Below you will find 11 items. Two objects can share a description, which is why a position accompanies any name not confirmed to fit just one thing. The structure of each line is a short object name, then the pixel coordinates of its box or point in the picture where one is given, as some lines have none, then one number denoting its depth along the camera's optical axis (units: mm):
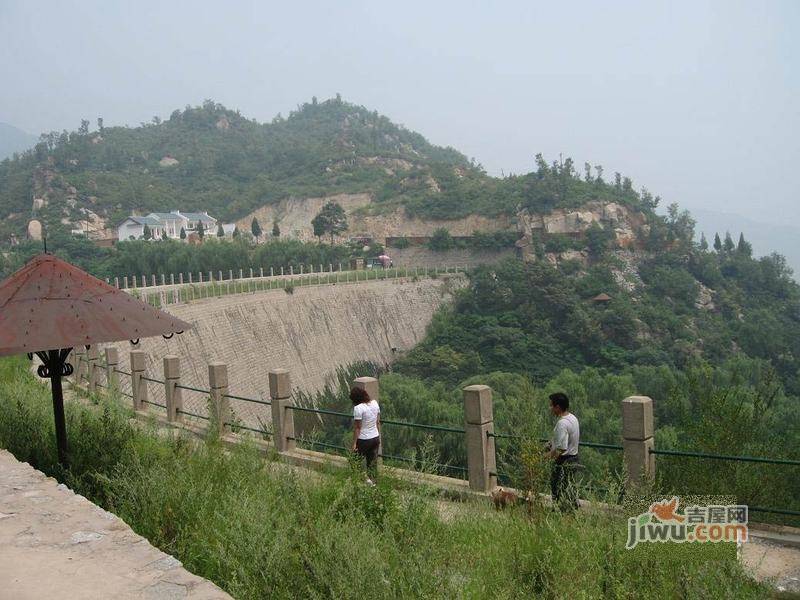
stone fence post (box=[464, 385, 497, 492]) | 6844
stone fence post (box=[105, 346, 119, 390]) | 12484
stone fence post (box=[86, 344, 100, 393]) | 12239
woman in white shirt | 6824
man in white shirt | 5793
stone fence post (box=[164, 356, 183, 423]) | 11047
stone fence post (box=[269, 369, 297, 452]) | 8867
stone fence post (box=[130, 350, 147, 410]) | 12109
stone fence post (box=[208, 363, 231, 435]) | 9750
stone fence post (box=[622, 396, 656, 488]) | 5934
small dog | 5531
